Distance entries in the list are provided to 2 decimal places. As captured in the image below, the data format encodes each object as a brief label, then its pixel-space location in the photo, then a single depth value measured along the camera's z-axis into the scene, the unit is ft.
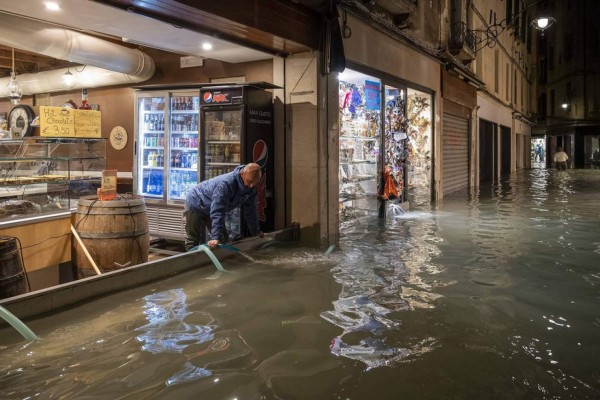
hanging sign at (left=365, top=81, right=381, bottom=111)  37.93
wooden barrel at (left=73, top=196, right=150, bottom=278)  20.12
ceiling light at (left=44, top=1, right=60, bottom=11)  19.82
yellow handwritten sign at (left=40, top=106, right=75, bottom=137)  22.59
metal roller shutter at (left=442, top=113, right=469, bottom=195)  57.62
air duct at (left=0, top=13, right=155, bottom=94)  22.95
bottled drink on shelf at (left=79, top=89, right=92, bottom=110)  30.58
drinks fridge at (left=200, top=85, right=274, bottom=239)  26.99
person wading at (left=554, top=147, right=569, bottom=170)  125.59
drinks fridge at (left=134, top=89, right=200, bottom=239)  30.37
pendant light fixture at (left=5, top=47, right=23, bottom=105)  30.30
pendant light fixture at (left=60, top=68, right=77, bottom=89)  33.76
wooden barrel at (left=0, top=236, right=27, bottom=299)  16.39
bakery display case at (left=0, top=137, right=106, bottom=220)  19.88
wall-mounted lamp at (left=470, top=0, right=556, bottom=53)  59.77
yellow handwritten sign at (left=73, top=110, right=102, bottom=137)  23.70
